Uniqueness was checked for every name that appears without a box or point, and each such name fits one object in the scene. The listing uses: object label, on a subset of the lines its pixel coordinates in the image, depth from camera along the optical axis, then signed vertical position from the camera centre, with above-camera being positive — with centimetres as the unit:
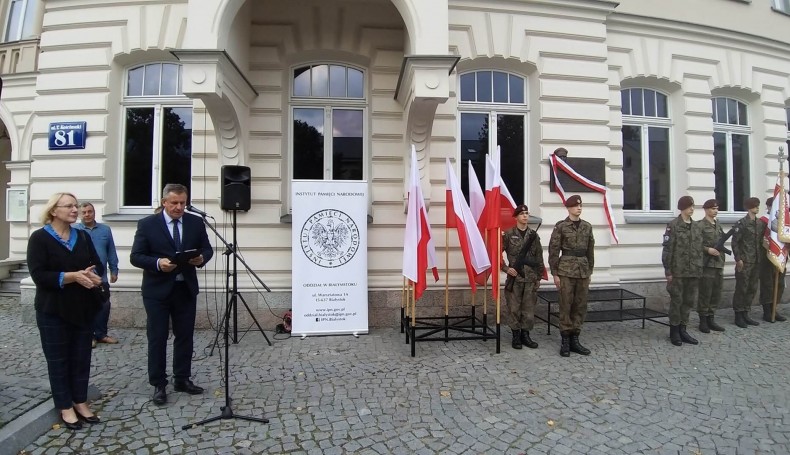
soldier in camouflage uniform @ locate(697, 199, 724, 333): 614 -47
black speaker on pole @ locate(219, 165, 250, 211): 389 +47
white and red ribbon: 680 +99
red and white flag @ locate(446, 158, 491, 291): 525 +8
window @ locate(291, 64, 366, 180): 679 +189
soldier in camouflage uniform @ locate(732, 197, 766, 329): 676 -15
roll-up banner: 589 -26
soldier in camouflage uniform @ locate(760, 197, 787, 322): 699 -70
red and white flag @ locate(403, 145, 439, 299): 518 +1
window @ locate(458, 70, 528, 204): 702 +198
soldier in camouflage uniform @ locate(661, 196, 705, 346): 570 -37
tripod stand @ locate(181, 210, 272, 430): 342 -143
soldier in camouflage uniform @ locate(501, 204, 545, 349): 546 -48
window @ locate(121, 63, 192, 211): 671 +167
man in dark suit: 378 -38
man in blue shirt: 539 -7
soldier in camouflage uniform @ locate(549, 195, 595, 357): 526 -37
